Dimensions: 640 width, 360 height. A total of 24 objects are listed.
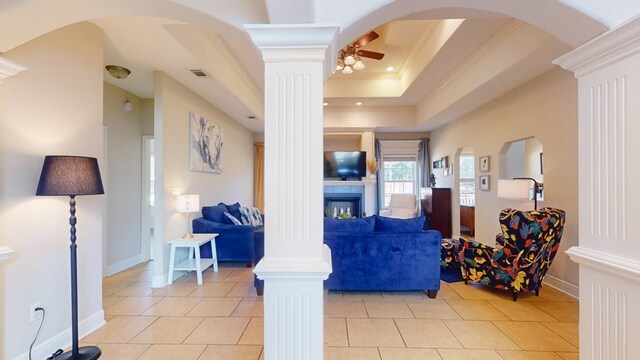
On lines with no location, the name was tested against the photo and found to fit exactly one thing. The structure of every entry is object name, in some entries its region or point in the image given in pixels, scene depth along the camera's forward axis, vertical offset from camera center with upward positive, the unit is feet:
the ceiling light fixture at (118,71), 10.95 +4.31
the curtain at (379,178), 25.91 +0.37
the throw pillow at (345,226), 10.61 -1.62
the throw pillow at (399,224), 10.69 -1.58
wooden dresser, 21.39 -2.11
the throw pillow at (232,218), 15.44 -1.93
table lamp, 12.55 -0.94
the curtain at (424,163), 25.53 +1.68
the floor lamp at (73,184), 6.16 -0.02
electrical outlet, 6.65 -3.04
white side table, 12.01 -3.32
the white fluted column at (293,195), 4.95 -0.22
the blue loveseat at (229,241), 14.29 -2.91
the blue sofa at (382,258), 10.50 -2.78
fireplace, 23.12 -1.76
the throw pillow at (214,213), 15.05 -1.64
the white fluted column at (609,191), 4.71 -0.18
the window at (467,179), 24.84 +0.23
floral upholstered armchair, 9.75 -2.37
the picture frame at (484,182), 16.15 -0.02
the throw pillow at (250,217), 16.98 -2.11
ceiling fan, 12.95 +6.01
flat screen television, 22.58 +1.42
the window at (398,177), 27.02 +0.46
